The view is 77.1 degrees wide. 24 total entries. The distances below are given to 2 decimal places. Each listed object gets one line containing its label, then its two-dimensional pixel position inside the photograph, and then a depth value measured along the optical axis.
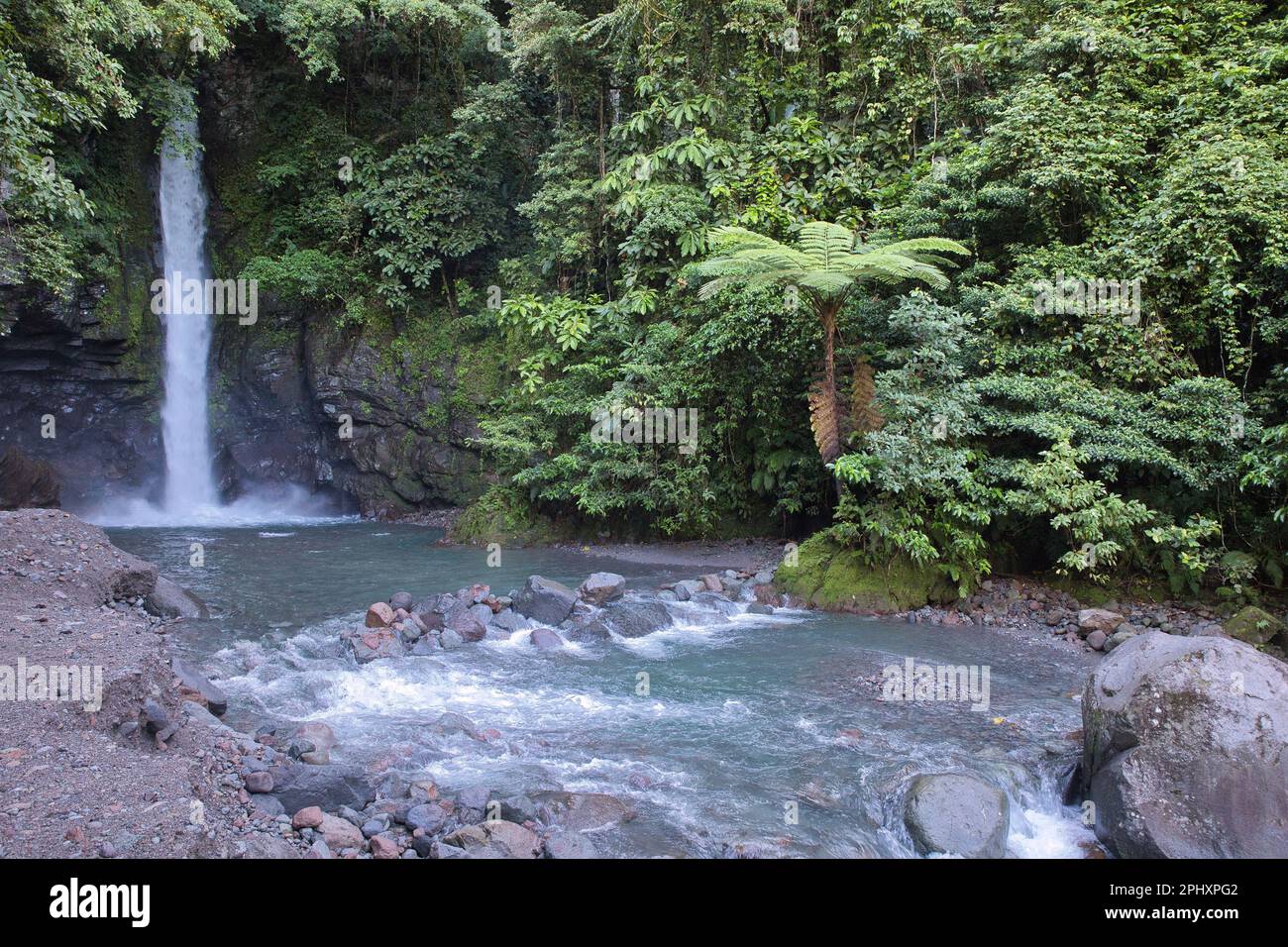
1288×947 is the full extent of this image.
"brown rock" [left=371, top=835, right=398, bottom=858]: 4.67
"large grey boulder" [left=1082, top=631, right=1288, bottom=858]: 4.62
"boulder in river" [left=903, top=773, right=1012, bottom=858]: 4.92
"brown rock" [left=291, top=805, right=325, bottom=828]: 4.92
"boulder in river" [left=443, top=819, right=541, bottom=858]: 4.72
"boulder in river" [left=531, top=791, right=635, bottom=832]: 5.20
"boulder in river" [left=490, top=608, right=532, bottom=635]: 9.76
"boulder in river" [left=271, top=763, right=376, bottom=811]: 5.25
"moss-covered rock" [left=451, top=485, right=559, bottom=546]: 15.59
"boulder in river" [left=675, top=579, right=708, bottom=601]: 11.10
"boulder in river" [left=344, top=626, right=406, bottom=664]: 8.56
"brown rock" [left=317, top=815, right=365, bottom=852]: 4.80
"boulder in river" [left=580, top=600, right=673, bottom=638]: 9.73
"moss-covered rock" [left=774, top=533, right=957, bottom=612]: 10.64
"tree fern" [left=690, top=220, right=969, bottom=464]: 10.10
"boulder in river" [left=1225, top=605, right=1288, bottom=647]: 8.42
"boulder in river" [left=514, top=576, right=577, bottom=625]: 10.08
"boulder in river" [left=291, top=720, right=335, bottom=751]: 6.21
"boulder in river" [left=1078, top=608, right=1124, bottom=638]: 9.34
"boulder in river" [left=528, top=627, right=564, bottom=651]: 9.23
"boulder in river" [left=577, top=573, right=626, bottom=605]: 10.55
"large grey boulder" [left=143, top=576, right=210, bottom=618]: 9.70
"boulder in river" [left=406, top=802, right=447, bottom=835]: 4.99
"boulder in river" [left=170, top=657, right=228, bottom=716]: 6.69
